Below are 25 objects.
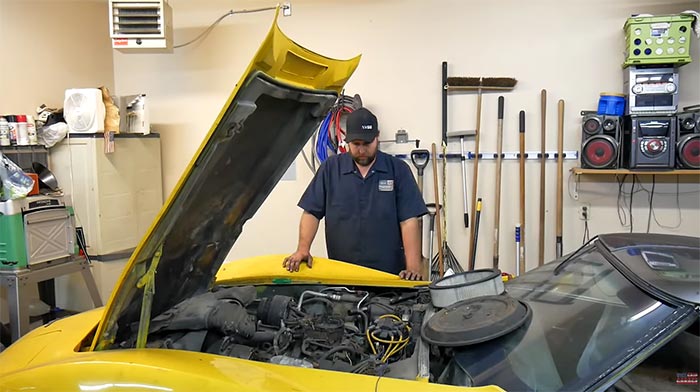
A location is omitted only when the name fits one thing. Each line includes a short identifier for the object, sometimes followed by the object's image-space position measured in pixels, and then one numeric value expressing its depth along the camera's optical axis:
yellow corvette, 1.22
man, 2.85
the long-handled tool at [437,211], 3.95
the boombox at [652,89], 3.46
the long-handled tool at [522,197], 3.84
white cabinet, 3.65
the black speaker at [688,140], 3.43
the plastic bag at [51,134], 3.55
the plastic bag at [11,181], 2.94
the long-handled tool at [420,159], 3.98
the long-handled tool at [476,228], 3.95
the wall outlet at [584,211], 3.88
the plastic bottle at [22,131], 3.28
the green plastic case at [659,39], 3.34
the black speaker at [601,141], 3.59
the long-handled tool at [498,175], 3.87
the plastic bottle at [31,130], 3.35
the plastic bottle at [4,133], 3.14
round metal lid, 1.32
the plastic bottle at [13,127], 3.24
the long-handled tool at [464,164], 3.94
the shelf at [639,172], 3.46
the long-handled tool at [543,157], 3.82
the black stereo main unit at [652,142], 3.46
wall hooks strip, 3.87
